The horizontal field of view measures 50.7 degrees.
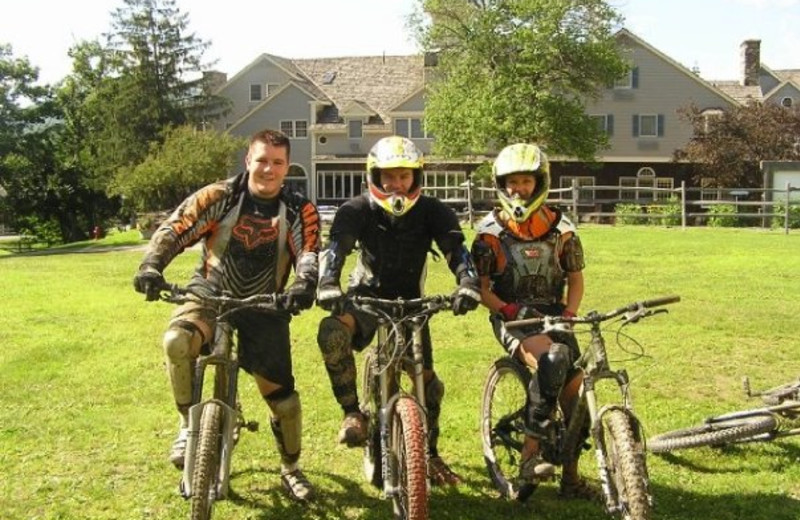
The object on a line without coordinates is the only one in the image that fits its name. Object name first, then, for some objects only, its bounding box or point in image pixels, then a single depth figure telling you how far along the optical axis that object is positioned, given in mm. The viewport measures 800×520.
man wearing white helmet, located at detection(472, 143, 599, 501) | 5262
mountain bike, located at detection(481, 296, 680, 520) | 4160
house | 52344
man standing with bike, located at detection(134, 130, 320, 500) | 5082
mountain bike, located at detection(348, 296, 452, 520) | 4312
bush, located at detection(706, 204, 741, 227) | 32281
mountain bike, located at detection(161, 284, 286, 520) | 4359
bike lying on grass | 5512
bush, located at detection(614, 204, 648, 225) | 33544
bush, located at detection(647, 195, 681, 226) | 32312
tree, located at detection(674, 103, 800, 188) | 43000
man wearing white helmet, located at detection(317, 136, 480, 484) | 5090
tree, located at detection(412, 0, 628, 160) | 42688
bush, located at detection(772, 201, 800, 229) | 30484
